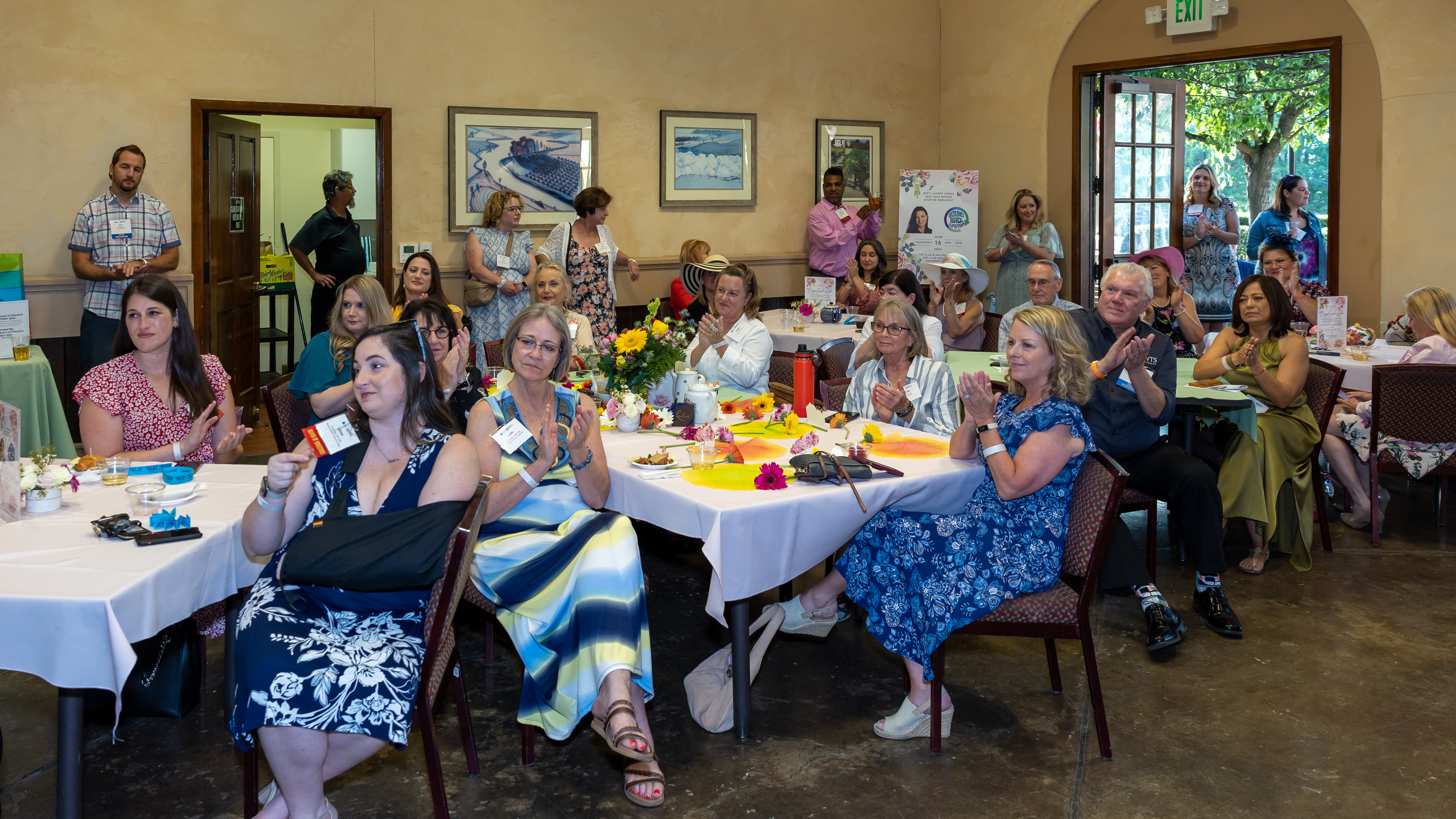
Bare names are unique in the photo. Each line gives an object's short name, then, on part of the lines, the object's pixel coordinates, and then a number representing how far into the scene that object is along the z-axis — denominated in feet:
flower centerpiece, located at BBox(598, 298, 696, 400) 13.75
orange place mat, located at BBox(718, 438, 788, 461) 12.15
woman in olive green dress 16.30
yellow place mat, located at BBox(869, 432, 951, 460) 12.32
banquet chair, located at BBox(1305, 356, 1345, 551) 16.75
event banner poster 33.12
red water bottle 14.58
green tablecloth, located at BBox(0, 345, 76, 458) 17.95
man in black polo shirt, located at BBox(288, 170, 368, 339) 27.17
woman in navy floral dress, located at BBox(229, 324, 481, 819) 8.26
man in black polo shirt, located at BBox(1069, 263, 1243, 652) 14.07
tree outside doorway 46.29
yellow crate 35.86
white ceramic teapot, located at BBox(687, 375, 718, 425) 13.93
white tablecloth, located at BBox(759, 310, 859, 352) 23.29
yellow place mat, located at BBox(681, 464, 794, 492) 11.03
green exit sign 28.19
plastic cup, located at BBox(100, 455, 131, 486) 10.73
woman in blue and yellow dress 9.82
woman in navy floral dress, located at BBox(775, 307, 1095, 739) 10.82
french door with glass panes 31.12
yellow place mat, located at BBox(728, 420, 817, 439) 13.34
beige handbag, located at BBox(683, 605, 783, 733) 11.27
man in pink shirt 32.48
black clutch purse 11.03
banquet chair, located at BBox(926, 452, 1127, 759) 10.54
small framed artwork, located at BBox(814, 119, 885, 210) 33.37
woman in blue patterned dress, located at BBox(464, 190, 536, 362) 26.43
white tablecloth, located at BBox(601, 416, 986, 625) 10.29
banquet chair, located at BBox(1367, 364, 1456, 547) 16.65
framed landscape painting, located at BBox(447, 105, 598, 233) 27.63
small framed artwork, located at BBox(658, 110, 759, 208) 30.78
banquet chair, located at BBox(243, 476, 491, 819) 8.50
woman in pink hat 22.04
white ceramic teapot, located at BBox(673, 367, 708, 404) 14.16
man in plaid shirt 22.80
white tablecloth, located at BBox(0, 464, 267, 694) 7.66
